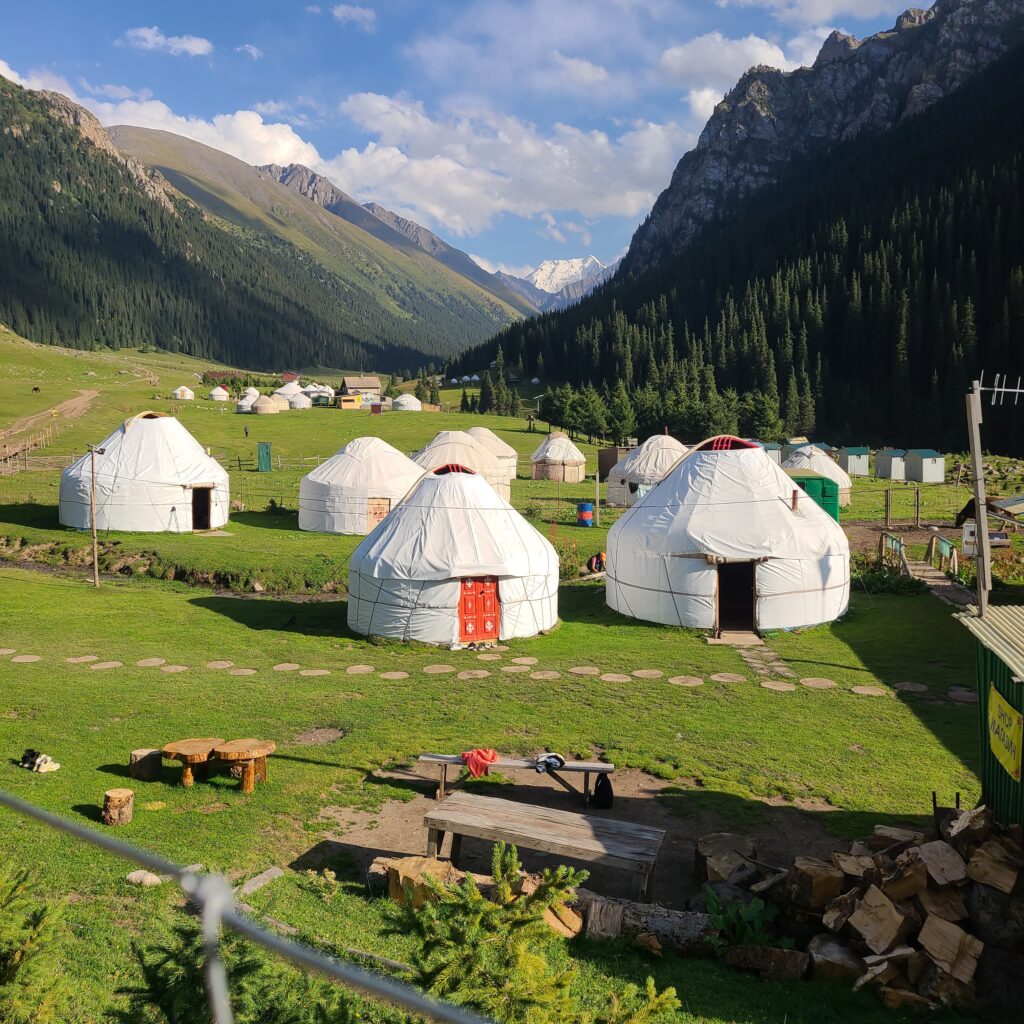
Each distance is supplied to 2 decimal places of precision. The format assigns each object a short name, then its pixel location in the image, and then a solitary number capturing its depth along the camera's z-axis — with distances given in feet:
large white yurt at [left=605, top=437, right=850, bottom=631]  73.31
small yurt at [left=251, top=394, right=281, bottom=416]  289.33
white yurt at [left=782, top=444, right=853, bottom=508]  162.71
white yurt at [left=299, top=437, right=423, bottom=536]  123.95
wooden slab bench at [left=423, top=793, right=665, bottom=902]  28.96
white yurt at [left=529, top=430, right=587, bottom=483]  194.39
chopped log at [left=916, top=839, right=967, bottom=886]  24.75
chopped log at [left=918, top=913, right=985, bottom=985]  23.22
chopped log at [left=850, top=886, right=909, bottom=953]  24.39
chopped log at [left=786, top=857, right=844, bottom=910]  26.25
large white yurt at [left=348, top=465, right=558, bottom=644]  70.18
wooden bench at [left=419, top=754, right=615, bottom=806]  38.37
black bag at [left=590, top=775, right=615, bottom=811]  38.39
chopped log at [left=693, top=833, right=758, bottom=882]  29.84
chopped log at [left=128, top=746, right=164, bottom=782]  39.29
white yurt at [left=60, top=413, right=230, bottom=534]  118.21
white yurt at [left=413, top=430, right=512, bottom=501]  154.10
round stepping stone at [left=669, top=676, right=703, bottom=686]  58.39
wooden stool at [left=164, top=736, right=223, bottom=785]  38.16
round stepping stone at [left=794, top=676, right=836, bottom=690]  57.91
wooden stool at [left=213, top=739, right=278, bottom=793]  38.04
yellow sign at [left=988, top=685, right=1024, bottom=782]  27.48
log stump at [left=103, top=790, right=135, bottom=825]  33.47
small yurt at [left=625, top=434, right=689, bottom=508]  158.10
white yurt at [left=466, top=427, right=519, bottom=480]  183.11
